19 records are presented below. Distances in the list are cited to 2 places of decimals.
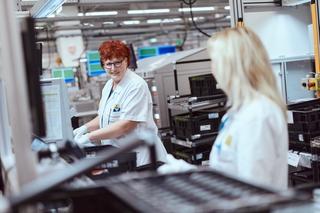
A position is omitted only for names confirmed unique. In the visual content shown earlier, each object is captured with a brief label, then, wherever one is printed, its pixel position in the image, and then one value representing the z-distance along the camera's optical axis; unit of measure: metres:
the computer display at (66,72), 8.97
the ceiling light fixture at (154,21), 10.93
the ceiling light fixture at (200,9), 8.57
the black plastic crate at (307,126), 3.58
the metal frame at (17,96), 1.20
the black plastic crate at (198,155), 5.09
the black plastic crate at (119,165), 2.13
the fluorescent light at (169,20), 11.11
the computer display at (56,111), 3.08
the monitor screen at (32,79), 1.24
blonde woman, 1.60
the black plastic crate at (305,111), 3.57
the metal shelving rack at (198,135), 4.98
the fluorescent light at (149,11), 8.58
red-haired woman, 3.21
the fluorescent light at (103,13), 8.32
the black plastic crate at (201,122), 4.98
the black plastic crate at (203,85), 5.05
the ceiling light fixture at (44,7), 3.44
